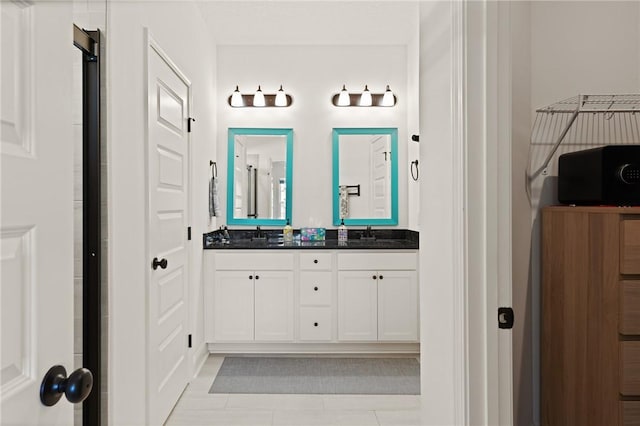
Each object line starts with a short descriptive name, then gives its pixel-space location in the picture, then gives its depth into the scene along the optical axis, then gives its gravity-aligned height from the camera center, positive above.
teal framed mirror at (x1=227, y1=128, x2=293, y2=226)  4.20 +0.34
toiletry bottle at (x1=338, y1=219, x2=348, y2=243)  4.05 -0.19
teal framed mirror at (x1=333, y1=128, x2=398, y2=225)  4.19 +0.31
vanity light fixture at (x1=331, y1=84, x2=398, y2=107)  4.11 +1.04
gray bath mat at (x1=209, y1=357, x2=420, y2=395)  3.06 -1.20
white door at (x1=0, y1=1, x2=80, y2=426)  0.63 +0.01
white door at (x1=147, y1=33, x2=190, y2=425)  2.26 -0.11
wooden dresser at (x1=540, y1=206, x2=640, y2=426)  1.40 -0.34
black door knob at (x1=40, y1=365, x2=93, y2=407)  0.71 -0.28
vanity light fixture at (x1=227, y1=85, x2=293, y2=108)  4.11 +1.04
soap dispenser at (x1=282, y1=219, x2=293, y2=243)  4.04 -0.19
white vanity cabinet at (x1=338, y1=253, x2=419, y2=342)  3.68 -0.73
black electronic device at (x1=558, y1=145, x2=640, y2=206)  1.50 +0.12
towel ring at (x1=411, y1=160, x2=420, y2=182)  3.79 +0.34
